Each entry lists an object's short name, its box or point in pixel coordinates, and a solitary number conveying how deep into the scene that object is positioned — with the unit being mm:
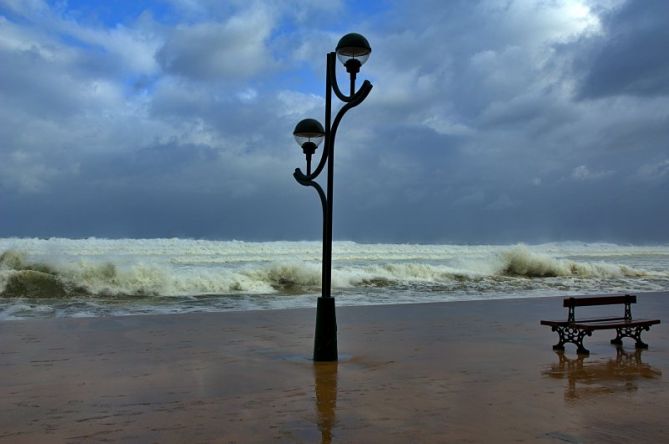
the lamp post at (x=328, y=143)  7547
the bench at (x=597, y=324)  8531
